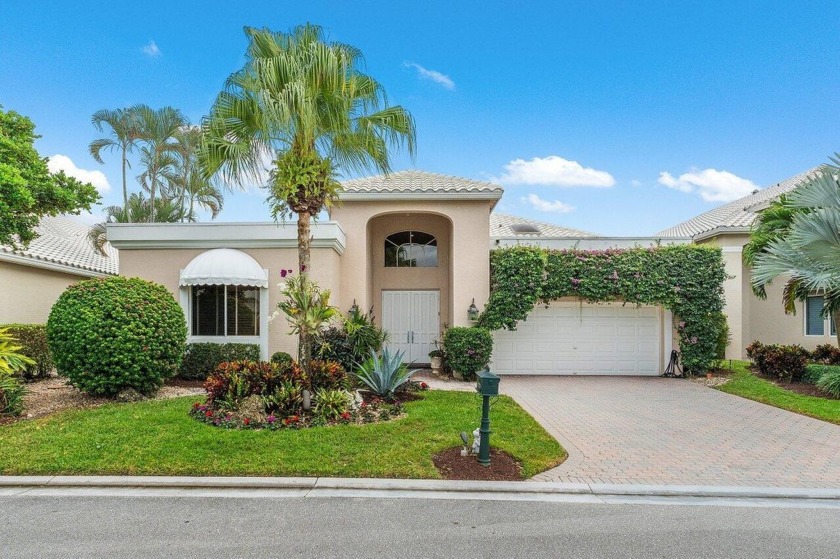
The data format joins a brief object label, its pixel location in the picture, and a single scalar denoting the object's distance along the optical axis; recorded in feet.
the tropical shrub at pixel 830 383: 37.27
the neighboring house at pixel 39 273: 47.52
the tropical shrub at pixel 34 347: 41.45
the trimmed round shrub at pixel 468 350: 45.14
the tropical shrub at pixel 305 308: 27.68
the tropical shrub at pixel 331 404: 26.71
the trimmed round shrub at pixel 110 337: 30.22
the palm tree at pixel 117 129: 73.36
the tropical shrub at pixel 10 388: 27.84
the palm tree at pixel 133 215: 69.92
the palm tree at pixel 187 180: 79.51
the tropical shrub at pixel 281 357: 40.00
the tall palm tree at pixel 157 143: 75.36
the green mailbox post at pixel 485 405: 20.99
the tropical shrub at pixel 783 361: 43.06
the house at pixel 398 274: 43.57
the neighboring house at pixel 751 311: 56.34
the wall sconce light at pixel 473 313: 48.24
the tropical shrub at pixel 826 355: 45.88
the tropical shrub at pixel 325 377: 28.99
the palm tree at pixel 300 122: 27.32
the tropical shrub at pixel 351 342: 41.04
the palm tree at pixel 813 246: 34.78
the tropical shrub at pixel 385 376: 32.65
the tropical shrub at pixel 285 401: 26.84
